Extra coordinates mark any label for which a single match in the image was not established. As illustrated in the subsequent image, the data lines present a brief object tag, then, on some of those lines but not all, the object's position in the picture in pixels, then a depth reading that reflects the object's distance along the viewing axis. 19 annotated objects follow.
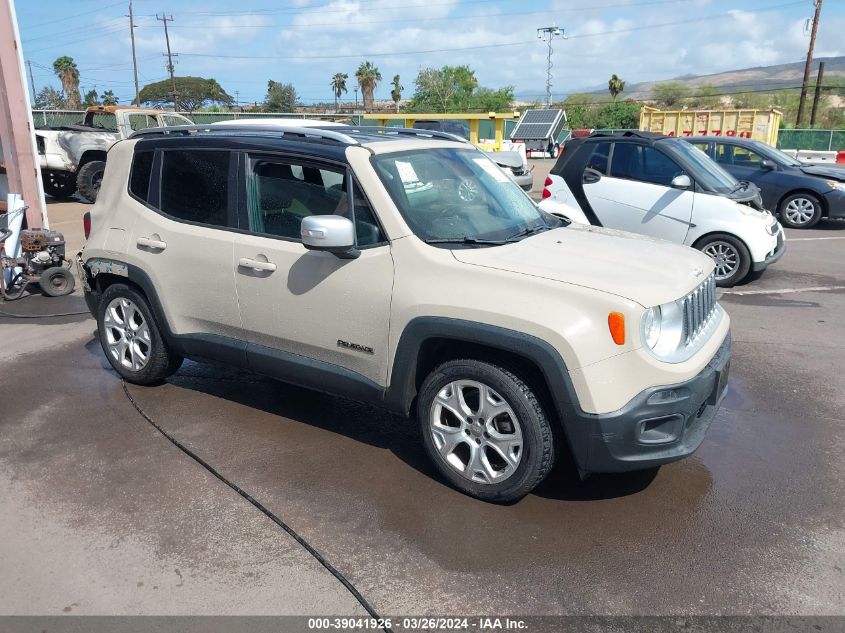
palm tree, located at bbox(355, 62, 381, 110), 90.00
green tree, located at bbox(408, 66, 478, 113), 74.19
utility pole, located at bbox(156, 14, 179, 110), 69.01
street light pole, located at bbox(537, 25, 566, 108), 73.50
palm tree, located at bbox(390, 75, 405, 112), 100.81
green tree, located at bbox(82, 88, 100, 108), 86.28
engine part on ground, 8.14
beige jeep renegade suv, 3.32
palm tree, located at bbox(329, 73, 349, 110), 108.56
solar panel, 32.12
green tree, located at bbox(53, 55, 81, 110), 74.38
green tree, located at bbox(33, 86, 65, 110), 76.93
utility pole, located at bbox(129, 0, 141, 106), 60.58
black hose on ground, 2.99
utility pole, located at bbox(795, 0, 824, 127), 37.03
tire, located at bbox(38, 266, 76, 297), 8.15
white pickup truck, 15.79
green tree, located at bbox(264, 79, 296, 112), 82.06
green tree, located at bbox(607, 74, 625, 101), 77.00
